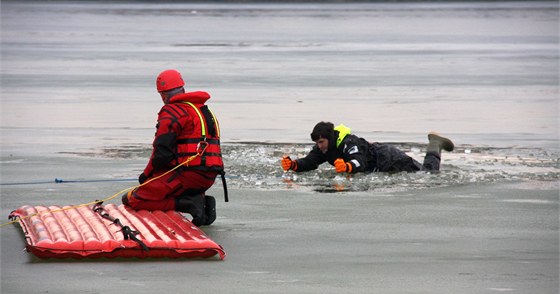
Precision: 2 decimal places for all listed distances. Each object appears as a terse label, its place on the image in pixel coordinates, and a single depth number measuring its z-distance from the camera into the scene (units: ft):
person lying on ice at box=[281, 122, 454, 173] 75.92
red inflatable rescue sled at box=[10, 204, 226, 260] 52.70
